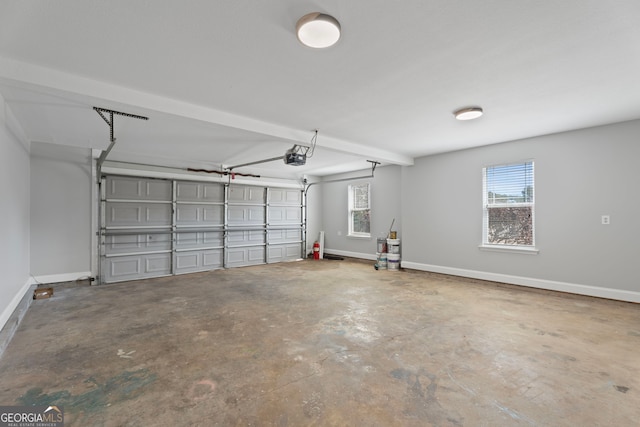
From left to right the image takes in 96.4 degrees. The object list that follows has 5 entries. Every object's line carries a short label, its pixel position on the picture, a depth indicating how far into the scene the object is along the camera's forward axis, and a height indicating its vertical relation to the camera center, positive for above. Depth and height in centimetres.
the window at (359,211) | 802 +17
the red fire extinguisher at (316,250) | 854 -99
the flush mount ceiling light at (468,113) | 353 +132
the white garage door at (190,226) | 570 -24
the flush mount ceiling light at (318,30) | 190 +131
